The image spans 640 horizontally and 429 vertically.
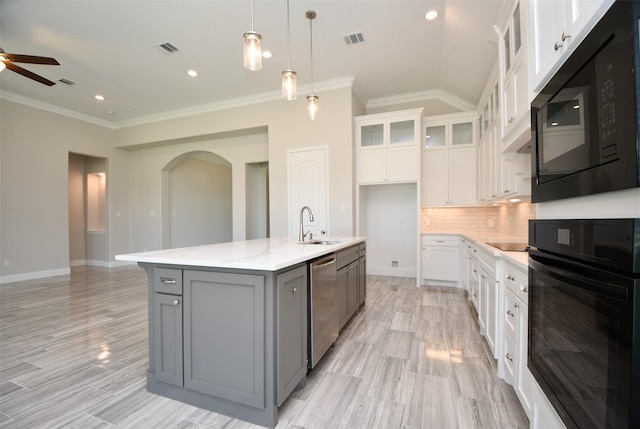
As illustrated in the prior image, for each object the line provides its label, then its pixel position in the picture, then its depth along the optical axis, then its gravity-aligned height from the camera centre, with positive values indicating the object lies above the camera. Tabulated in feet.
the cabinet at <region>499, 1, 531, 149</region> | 6.36 +3.50
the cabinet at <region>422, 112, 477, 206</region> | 15.43 +2.94
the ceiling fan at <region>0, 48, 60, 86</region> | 9.70 +5.48
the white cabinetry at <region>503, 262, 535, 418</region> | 5.13 -2.40
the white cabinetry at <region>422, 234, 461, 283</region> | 15.15 -2.42
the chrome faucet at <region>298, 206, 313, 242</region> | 9.69 -0.71
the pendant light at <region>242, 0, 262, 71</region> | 6.41 +3.76
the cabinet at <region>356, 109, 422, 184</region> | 15.44 +3.74
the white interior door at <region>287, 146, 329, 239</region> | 16.22 +1.65
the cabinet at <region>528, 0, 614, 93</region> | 2.72 +2.09
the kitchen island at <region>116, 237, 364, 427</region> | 5.21 -2.25
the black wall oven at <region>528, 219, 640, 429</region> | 1.94 -0.94
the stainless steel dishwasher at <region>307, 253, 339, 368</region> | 6.69 -2.39
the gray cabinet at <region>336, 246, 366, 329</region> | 8.91 -2.39
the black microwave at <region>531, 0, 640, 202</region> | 1.92 +0.85
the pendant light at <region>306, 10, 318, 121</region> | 9.58 +3.70
